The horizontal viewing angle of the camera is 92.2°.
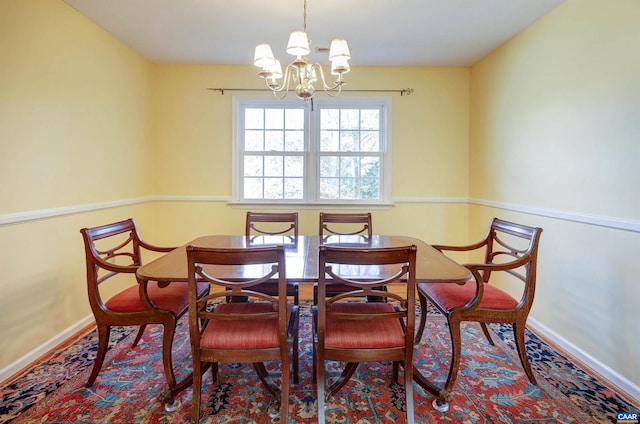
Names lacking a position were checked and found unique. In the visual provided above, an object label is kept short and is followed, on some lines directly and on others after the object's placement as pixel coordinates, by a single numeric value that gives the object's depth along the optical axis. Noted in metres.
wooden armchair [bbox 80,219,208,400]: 1.64
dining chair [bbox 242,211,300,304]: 2.13
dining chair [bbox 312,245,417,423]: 1.30
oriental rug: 1.55
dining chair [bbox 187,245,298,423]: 1.30
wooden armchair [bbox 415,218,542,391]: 1.65
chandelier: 1.72
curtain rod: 3.46
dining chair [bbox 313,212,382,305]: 2.12
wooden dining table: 1.47
